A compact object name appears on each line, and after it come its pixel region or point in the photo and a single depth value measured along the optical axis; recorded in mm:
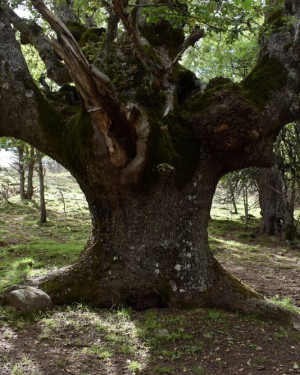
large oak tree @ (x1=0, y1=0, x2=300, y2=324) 5227
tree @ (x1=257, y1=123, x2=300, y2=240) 14144
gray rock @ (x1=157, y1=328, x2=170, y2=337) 4439
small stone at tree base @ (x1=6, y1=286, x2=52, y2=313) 4930
